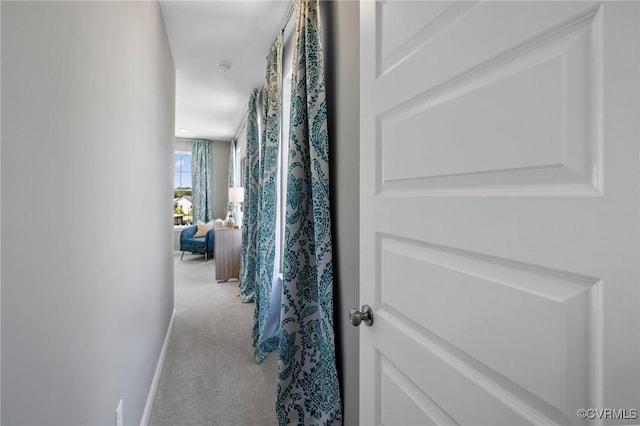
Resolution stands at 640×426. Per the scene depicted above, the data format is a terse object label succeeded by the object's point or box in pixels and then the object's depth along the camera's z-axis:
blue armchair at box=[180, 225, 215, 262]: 6.40
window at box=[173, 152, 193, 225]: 7.70
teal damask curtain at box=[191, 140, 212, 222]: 7.55
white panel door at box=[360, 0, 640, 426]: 0.42
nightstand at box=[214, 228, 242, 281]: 4.74
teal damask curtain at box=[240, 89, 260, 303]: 3.25
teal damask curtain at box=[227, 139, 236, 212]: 7.33
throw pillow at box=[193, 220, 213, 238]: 6.62
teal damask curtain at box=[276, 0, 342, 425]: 1.65
